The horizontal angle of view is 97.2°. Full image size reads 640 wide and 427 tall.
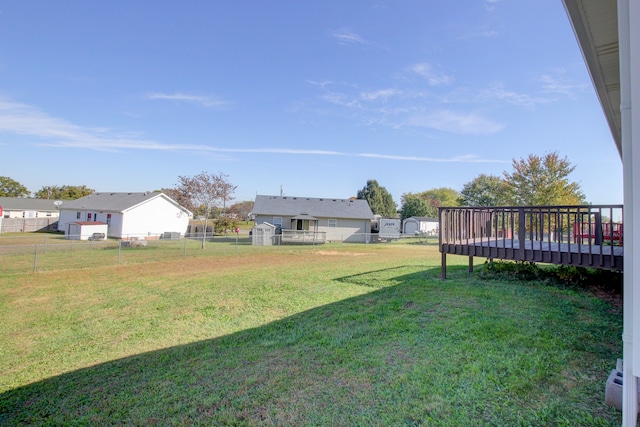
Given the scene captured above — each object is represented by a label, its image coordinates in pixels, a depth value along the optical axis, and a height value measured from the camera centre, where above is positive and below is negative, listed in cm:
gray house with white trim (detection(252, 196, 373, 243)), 2427 +53
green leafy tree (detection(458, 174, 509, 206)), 3447 +446
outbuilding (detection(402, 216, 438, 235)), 3931 -12
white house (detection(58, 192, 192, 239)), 2284 +63
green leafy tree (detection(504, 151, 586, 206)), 1884 +312
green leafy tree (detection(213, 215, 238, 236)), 2419 -13
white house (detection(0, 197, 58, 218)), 3216 +133
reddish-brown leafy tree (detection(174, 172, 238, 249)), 1962 +231
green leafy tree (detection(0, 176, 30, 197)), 4366 +489
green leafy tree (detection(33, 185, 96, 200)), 4444 +456
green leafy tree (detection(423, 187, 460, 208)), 5729 +630
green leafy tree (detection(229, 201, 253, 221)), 4608 +249
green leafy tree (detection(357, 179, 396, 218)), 3953 +364
